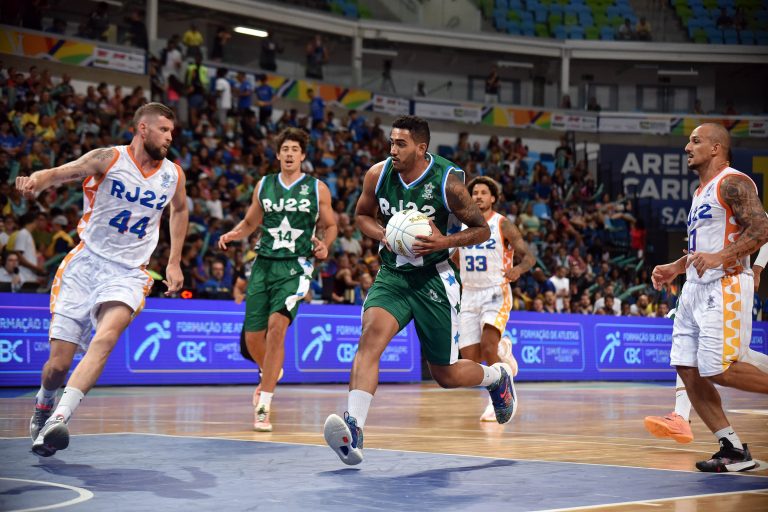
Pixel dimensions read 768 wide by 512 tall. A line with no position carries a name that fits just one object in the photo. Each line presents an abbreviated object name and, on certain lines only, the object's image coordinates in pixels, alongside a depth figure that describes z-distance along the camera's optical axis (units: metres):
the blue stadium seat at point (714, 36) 38.78
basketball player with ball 6.90
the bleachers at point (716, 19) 38.91
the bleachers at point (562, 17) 38.28
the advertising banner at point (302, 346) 14.39
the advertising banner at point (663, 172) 36.72
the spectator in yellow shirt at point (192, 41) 26.46
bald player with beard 6.84
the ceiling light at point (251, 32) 32.72
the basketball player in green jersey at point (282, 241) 9.90
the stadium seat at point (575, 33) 38.38
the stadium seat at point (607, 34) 38.28
